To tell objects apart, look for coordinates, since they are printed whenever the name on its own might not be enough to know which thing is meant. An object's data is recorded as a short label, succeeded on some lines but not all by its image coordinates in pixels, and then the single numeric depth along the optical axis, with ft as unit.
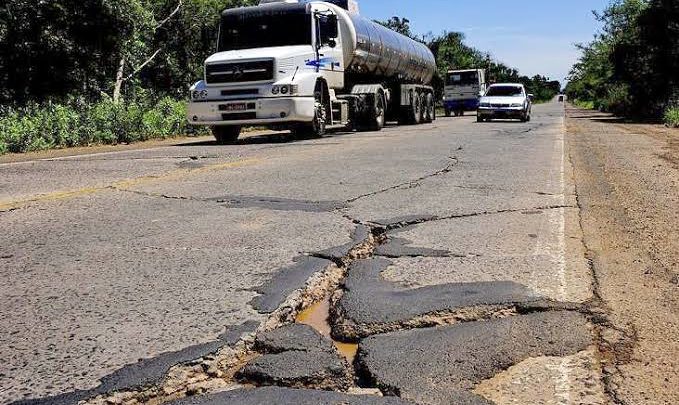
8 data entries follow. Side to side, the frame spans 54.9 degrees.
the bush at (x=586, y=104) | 236.12
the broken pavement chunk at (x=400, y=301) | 9.15
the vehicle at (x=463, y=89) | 122.93
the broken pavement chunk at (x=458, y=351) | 7.14
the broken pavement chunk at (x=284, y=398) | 6.68
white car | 81.46
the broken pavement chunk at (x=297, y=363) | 7.28
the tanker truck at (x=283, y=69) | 43.34
